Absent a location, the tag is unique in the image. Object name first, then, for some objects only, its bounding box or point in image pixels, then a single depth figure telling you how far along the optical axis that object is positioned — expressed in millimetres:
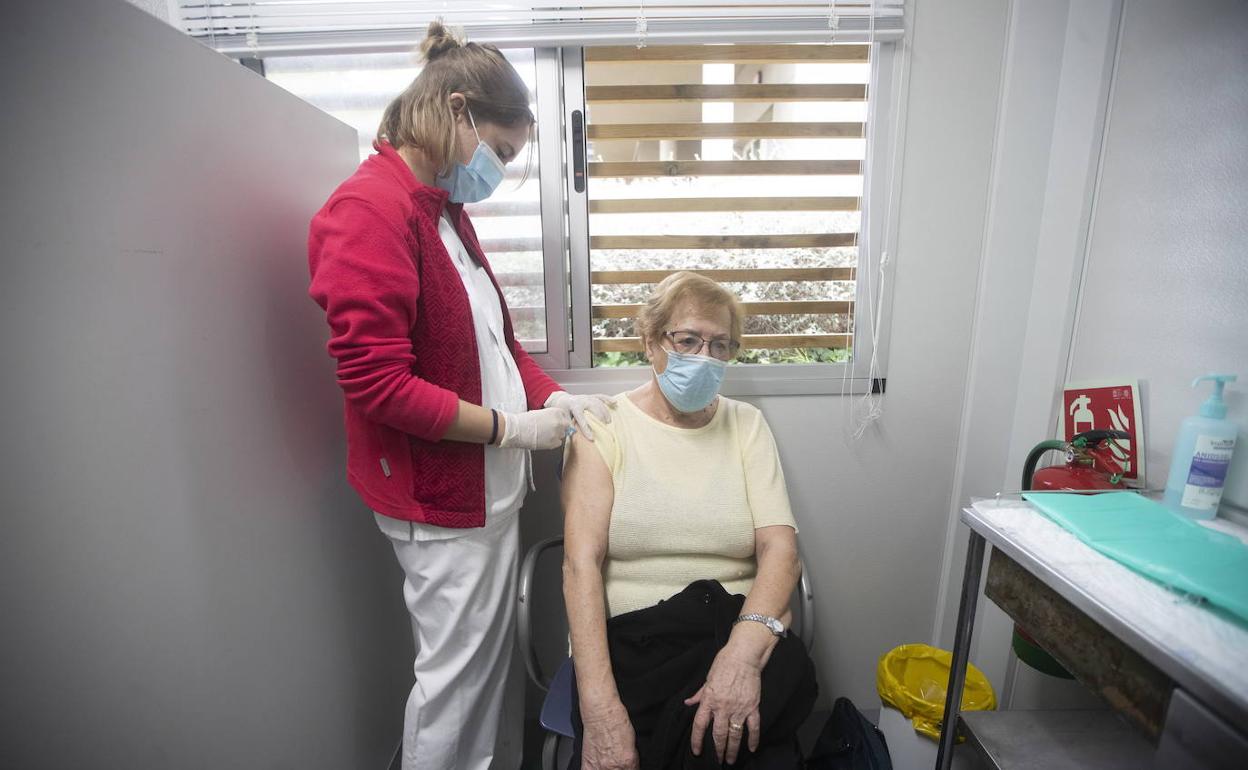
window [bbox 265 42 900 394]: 1327
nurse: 806
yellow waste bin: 1178
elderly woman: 916
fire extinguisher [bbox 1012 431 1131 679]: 1024
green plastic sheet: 654
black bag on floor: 985
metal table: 527
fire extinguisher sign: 1042
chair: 979
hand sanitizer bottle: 834
